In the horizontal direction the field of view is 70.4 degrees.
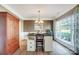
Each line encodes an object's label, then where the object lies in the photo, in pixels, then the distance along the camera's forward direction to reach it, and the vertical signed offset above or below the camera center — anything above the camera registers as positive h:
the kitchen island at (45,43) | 3.38 -0.86
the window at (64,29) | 3.75 -0.03
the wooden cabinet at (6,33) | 2.59 -0.18
